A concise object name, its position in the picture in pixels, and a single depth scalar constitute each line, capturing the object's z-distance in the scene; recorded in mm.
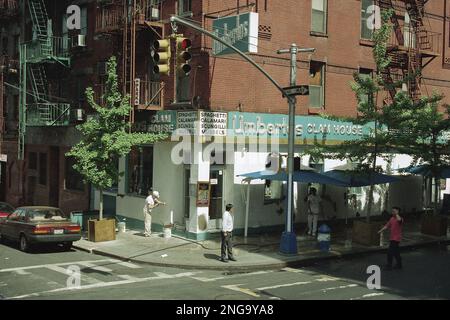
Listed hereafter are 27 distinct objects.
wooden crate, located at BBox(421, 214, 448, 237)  22156
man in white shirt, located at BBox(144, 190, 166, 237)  21469
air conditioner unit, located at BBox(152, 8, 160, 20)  21850
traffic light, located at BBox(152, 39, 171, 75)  11830
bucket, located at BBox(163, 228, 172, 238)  21078
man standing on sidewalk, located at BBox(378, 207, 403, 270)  15867
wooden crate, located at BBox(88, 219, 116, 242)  20844
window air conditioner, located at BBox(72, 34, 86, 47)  26891
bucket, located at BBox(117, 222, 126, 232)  23031
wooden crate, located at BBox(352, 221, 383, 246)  19812
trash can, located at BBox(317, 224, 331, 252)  18188
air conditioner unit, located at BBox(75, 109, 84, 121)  26406
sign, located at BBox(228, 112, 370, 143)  21156
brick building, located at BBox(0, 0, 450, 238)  21328
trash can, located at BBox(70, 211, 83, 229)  23042
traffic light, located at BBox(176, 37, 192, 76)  12344
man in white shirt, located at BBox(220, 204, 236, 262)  16781
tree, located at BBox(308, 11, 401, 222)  19656
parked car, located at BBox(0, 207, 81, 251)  18656
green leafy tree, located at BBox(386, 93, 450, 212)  19875
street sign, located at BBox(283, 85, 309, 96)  16516
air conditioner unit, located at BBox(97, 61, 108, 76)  25562
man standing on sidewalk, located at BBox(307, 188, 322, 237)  21578
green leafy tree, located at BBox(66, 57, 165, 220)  20672
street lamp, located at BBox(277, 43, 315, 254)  17500
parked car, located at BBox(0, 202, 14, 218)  23898
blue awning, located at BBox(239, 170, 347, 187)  19938
